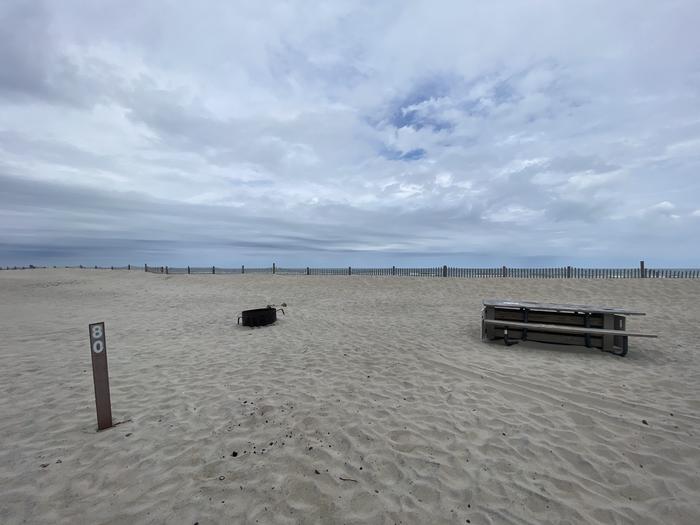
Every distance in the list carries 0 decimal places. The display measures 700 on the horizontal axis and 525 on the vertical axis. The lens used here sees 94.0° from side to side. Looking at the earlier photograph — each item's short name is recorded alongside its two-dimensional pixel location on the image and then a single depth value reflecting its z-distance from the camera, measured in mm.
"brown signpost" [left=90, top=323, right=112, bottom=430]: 3670
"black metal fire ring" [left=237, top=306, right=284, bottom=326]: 9594
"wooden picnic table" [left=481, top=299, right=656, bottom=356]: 6810
